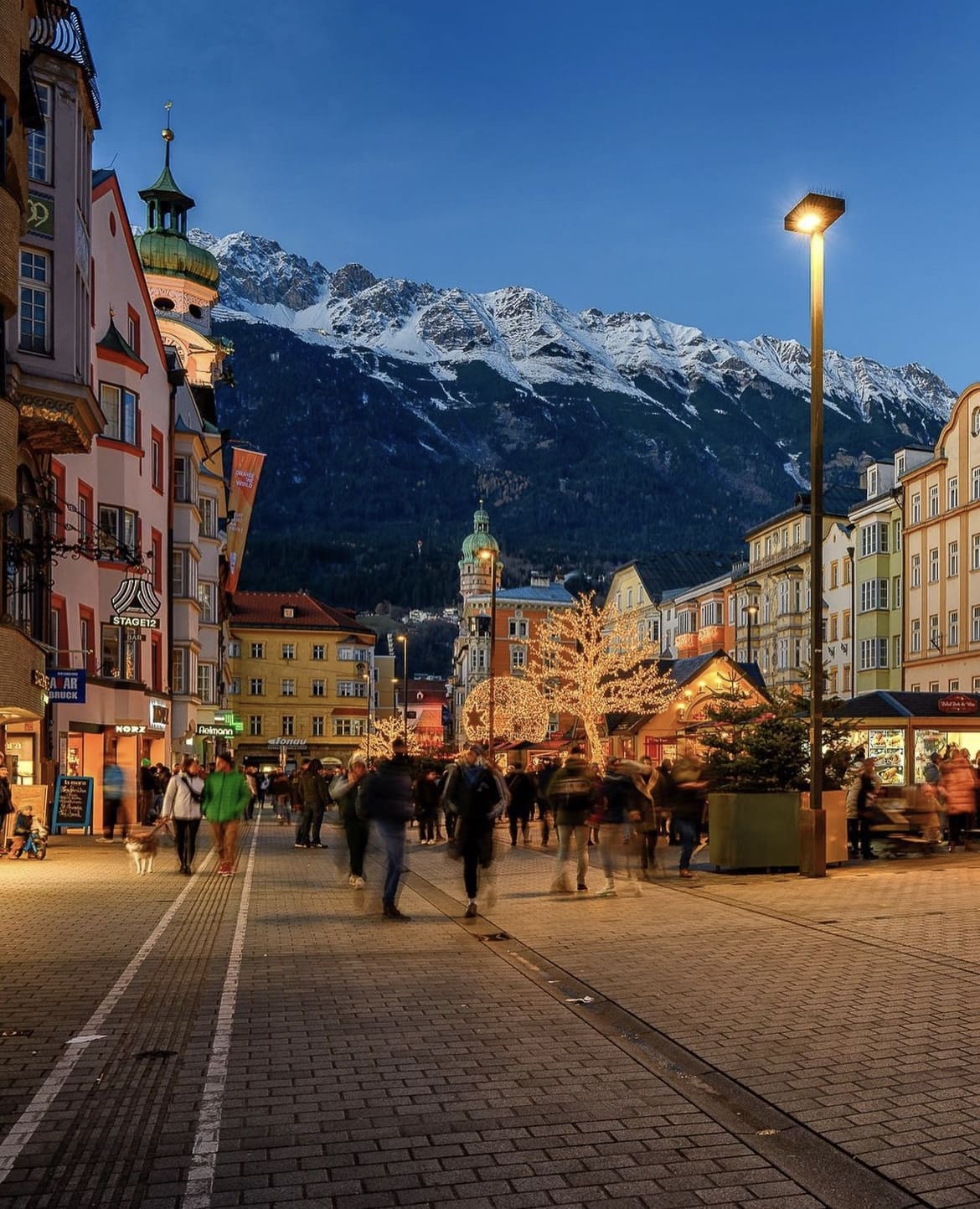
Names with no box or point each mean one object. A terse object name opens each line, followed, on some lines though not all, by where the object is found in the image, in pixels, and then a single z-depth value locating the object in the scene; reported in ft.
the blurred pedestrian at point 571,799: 54.60
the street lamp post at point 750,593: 154.15
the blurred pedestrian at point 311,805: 93.35
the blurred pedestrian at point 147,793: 125.70
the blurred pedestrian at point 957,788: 74.95
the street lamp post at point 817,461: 56.90
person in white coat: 68.74
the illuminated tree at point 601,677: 148.97
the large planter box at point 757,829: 61.46
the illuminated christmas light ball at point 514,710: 183.83
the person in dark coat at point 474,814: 47.19
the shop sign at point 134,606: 110.83
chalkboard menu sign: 96.78
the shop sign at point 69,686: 93.91
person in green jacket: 64.85
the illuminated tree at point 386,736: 237.86
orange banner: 225.15
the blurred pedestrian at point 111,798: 88.22
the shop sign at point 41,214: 88.99
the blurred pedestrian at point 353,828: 58.59
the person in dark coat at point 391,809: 46.52
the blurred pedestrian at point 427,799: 97.14
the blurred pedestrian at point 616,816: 54.80
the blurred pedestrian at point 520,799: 93.50
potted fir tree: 61.62
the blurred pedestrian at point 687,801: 60.75
